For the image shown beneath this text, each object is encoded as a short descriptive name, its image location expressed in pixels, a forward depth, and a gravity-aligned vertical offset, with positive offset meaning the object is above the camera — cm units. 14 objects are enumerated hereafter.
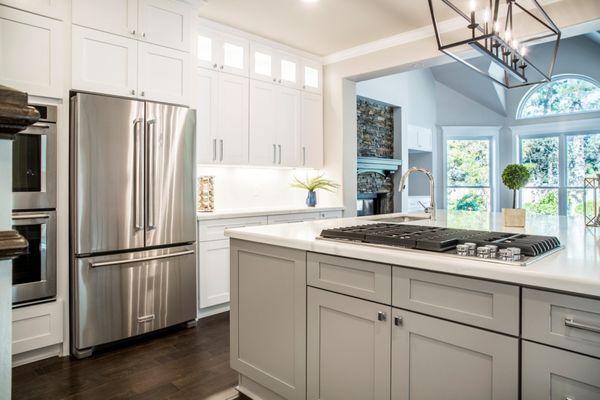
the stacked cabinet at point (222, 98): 375 +100
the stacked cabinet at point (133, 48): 276 +114
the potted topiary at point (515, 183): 244 +10
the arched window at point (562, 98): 668 +181
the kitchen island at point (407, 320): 112 -45
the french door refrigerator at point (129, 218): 266 -15
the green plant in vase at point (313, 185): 470 +16
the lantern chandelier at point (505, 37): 203 +103
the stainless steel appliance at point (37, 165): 248 +21
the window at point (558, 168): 683 +55
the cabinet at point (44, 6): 247 +125
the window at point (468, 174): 784 +50
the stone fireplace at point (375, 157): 586 +63
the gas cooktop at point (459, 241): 132 -17
